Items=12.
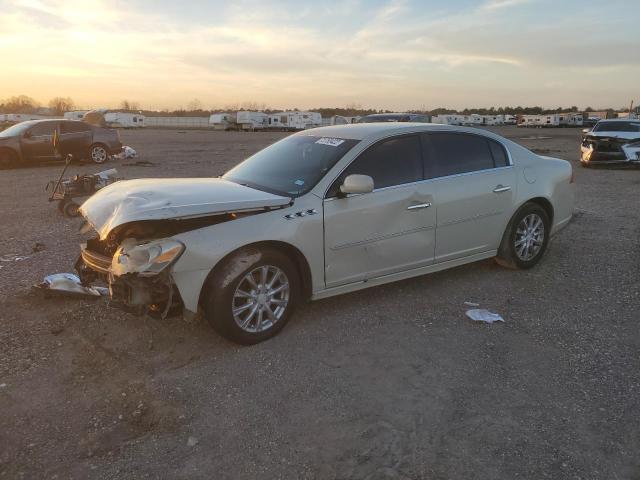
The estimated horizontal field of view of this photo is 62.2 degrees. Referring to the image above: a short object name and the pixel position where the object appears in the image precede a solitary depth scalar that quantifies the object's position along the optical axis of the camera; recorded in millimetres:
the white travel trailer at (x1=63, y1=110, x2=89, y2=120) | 68188
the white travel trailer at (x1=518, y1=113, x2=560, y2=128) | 70625
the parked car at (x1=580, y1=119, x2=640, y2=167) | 16469
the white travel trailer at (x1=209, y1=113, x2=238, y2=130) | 58875
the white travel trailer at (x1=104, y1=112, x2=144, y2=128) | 59750
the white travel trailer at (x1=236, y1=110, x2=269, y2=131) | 56678
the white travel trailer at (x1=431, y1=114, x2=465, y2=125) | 69988
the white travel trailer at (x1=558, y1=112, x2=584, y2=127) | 70875
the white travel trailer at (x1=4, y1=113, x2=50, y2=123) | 64938
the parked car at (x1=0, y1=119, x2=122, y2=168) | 16359
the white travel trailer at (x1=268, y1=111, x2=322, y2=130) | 58625
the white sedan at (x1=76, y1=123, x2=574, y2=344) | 3816
